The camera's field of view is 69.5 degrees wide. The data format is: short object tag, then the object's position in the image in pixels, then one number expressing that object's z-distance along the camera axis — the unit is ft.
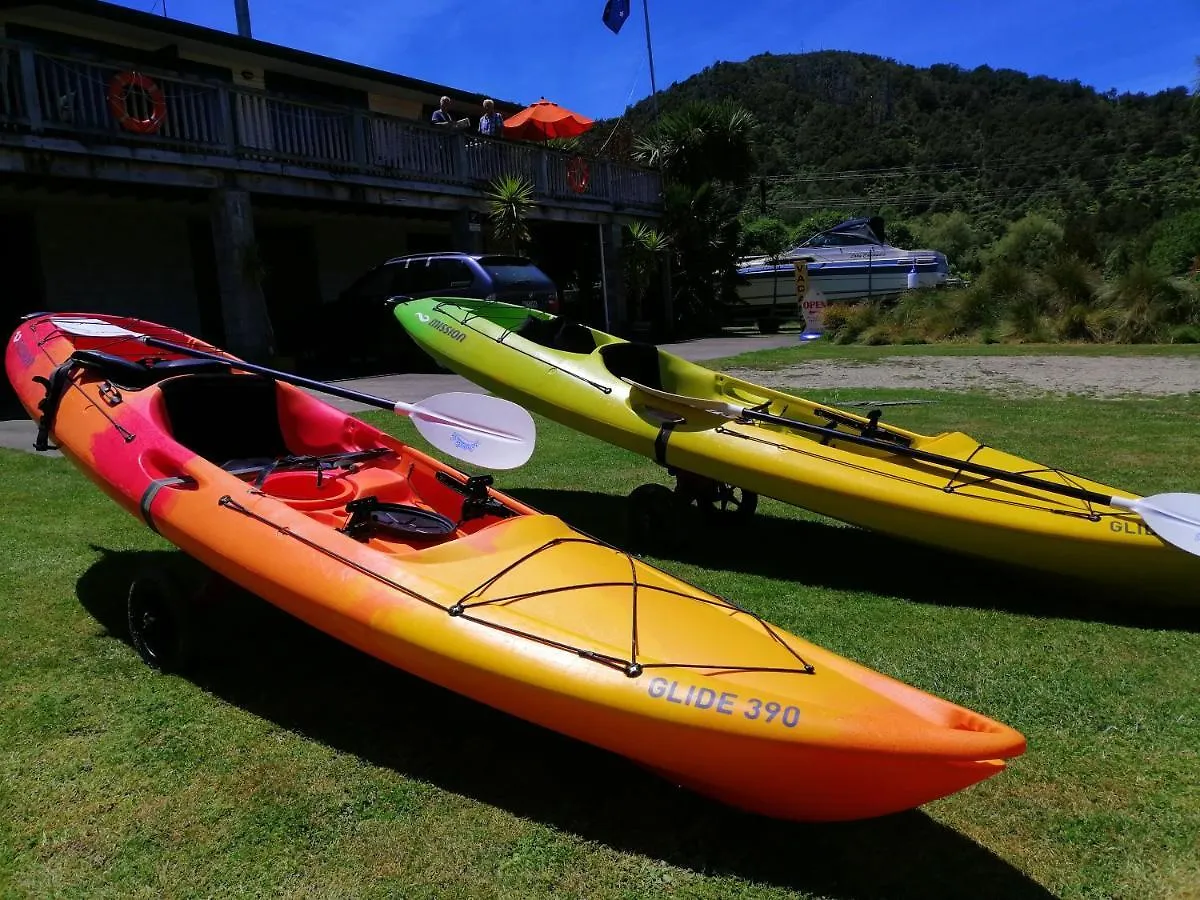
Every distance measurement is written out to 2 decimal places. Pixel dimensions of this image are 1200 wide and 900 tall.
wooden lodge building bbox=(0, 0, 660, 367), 33.73
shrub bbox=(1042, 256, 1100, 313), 60.49
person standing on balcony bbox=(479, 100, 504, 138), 55.24
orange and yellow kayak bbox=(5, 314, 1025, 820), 7.67
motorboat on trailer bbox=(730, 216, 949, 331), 79.36
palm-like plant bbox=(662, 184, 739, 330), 73.82
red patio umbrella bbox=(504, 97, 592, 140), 59.26
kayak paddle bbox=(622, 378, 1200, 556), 12.62
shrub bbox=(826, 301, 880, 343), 65.10
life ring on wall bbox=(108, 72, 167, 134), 33.68
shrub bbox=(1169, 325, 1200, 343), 55.31
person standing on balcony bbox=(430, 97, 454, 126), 51.88
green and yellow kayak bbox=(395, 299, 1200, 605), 13.58
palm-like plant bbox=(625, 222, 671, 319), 67.10
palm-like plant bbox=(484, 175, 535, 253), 50.93
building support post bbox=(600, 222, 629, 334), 66.69
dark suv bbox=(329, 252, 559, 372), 39.50
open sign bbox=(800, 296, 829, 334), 66.28
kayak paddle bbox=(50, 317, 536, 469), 14.02
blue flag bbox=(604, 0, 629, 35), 83.92
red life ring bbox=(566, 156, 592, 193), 59.36
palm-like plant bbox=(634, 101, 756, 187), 76.38
